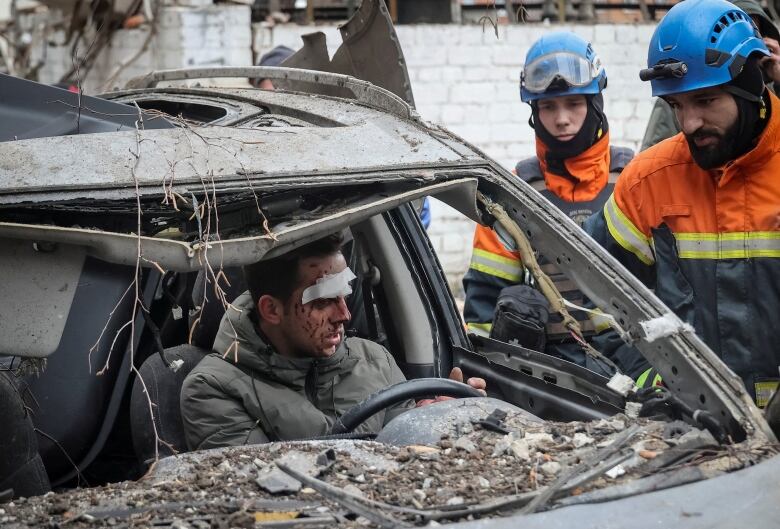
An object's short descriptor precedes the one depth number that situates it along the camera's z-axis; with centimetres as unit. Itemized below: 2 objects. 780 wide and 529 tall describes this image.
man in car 312
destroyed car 217
